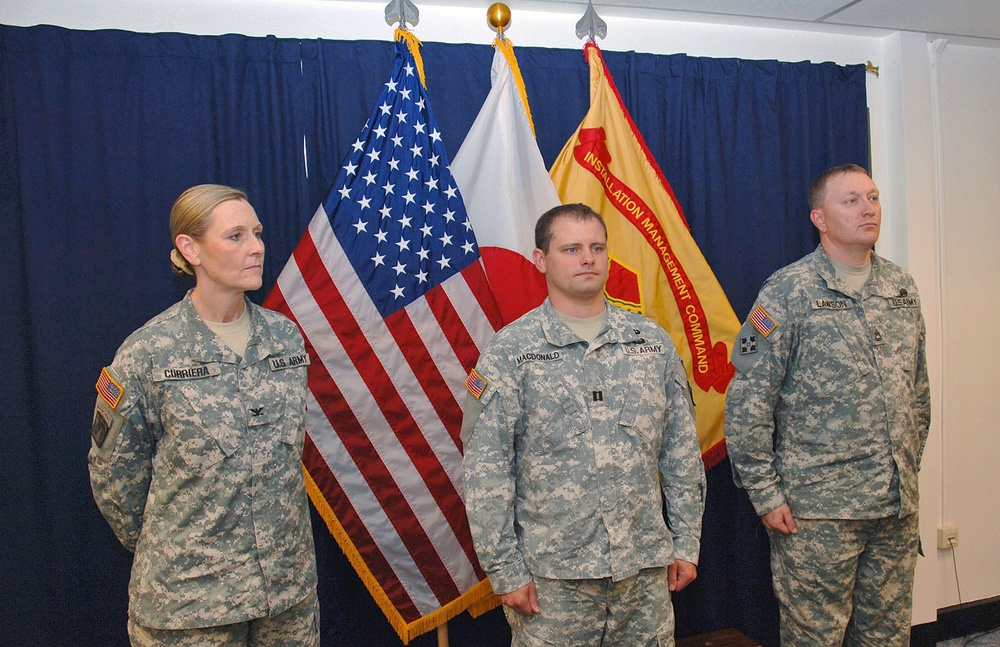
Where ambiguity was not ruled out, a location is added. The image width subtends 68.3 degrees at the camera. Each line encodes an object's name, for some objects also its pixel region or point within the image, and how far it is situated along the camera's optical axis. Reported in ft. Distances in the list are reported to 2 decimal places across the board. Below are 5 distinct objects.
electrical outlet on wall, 10.81
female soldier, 5.48
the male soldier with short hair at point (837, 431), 7.53
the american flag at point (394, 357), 7.56
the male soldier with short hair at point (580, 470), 6.04
